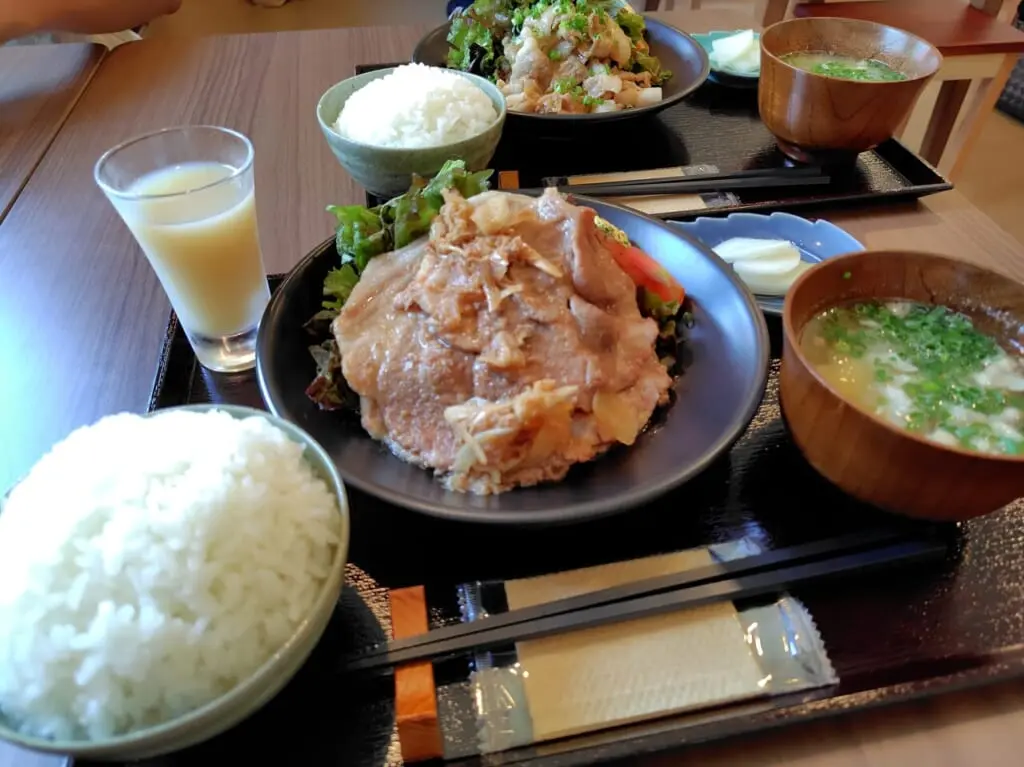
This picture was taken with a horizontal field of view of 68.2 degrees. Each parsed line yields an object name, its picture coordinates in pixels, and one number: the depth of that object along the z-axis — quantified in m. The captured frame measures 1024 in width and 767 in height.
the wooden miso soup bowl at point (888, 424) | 0.25
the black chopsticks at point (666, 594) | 0.25
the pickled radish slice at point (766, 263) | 0.40
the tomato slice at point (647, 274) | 0.36
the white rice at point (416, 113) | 0.45
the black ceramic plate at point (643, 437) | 0.27
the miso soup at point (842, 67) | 0.50
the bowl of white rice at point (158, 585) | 0.20
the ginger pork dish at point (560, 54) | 0.54
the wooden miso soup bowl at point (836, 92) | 0.45
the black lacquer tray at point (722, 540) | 0.24
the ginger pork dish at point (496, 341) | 0.30
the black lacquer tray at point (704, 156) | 0.49
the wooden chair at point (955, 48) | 0.84
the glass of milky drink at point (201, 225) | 0.32
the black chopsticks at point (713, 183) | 0.47
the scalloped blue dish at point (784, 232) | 0.43
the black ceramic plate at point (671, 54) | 0.57
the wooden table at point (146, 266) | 0.25
